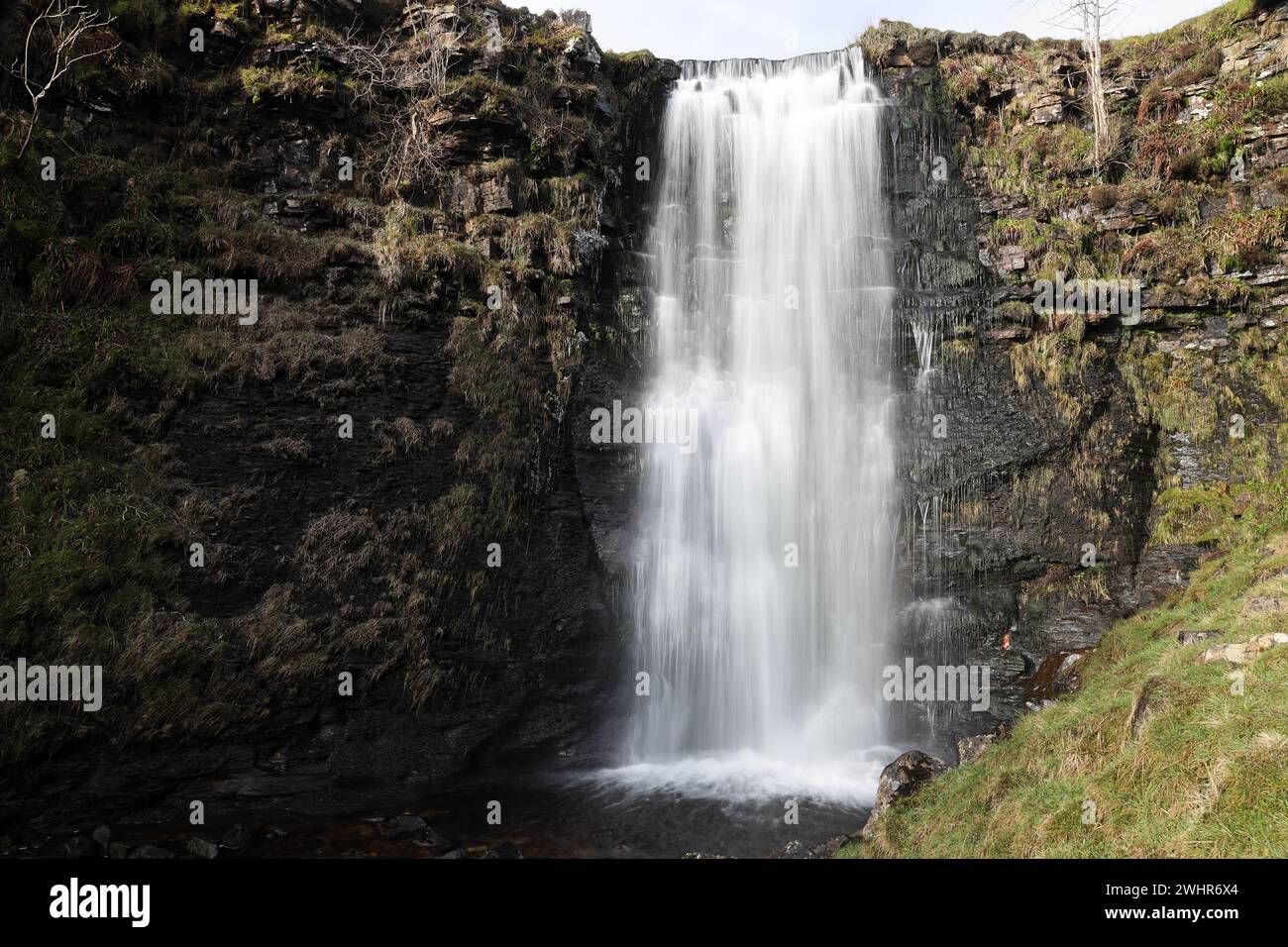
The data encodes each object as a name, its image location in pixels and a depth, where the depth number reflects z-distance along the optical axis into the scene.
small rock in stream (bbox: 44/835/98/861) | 7.47
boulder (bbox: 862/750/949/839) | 8.09
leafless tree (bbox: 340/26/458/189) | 13.81
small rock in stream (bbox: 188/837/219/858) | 7.67
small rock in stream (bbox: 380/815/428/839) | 8.53
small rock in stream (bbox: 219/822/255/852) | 7.95
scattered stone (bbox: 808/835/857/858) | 7.95
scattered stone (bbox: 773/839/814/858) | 8.08
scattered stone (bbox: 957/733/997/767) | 8.95
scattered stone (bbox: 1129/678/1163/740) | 6.29
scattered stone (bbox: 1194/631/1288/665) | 6.30
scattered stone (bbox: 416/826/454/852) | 8.27
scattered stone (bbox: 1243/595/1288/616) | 7.32
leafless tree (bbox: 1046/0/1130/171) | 14.70
